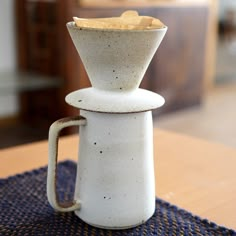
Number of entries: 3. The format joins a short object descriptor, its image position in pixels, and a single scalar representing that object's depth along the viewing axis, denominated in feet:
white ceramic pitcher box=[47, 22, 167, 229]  2.25
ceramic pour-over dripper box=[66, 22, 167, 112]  2.18
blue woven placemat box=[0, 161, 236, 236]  2.36
